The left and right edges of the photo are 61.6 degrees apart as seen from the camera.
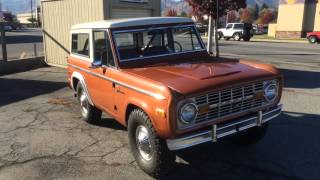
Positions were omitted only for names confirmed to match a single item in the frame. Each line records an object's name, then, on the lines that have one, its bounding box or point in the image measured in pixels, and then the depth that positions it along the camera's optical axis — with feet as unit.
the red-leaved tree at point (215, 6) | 34.35
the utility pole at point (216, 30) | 35.45
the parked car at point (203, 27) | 104.13
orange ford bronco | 10.35
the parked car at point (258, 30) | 112.88
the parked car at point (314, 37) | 71.34
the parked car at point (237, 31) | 81.92
